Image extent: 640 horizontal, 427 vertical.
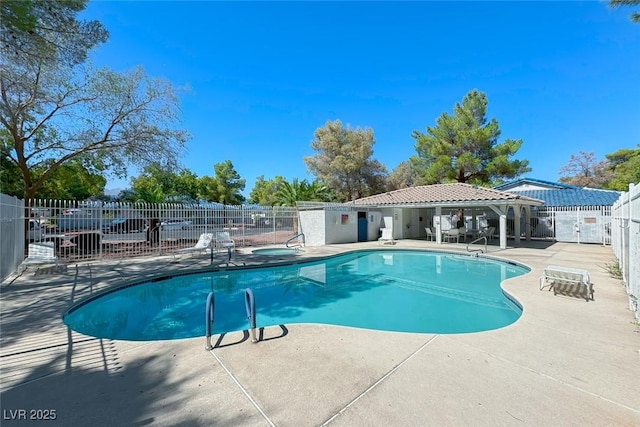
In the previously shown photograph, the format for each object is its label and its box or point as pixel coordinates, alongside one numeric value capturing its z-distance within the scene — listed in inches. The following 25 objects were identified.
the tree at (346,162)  1146.0
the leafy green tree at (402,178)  1304.1
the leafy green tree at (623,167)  1067.9
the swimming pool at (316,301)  242.5
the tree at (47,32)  229.0
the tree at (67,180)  650.5
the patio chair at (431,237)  728.1
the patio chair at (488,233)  761.5
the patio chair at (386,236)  724.2
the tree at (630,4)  312.7
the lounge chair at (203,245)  471.7
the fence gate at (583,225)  649.0
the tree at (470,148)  909.4
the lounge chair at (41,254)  333.7
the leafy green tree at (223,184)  1625.2
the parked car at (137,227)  574.0
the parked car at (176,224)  581.5
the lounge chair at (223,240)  526.4
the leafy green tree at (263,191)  1820.9
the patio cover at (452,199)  573.9
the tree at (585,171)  1434.9
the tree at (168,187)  569.6
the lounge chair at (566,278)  246.5
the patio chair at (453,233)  689.5
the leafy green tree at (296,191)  948.6
